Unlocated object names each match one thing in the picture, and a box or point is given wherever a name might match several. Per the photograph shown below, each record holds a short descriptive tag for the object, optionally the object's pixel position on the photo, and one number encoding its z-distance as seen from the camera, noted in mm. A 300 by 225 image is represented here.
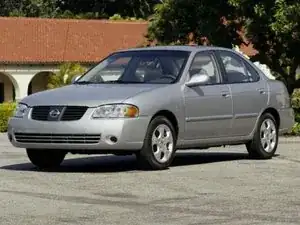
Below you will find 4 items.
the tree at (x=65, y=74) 39181
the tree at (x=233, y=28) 25750
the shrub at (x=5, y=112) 28812
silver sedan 12148
